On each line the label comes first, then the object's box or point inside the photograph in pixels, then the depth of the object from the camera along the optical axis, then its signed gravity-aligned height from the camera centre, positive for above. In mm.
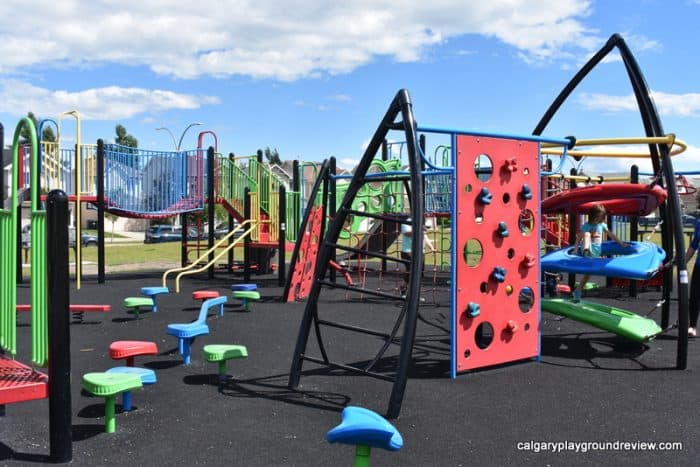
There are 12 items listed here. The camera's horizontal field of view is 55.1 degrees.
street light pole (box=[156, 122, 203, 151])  19625 +2916
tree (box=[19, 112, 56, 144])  57984 +8543
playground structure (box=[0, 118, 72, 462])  3961 -601
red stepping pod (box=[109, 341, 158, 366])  5711 -1039
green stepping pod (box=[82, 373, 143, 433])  4480 -1067
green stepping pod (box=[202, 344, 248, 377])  5789 -1086
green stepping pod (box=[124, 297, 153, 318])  9477 -1045
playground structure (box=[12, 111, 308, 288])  14430 +999
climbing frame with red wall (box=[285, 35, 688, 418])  5812 -62
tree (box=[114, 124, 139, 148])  71488 +9984
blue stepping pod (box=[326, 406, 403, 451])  3244 -1001
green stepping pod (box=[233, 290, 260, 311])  10453 -1039
